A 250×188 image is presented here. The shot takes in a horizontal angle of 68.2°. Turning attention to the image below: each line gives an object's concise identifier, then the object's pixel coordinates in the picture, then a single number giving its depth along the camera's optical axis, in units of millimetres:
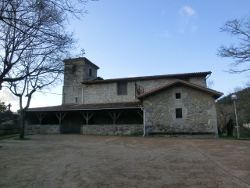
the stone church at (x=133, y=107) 14750
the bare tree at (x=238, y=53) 10369
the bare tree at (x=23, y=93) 13069
